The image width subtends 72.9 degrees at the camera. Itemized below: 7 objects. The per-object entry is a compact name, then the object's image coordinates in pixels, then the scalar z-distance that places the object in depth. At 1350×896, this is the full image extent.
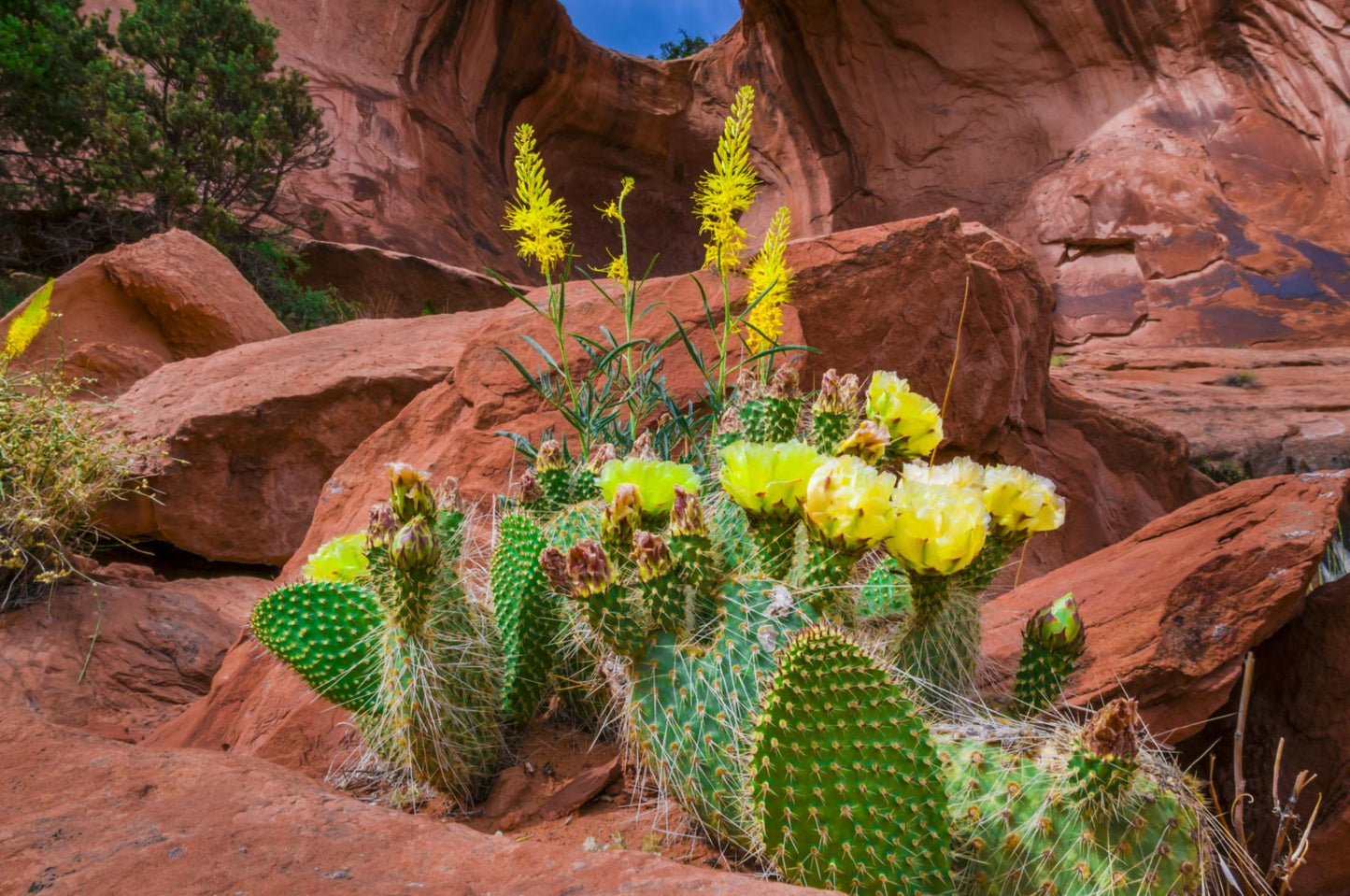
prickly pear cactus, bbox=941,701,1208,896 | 1.04
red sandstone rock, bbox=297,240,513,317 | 12.20
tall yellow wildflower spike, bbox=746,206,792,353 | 2.14
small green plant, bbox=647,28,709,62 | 23.07
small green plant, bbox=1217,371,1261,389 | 8.50
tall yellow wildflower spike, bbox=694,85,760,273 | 1.92
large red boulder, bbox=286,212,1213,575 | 3.13
